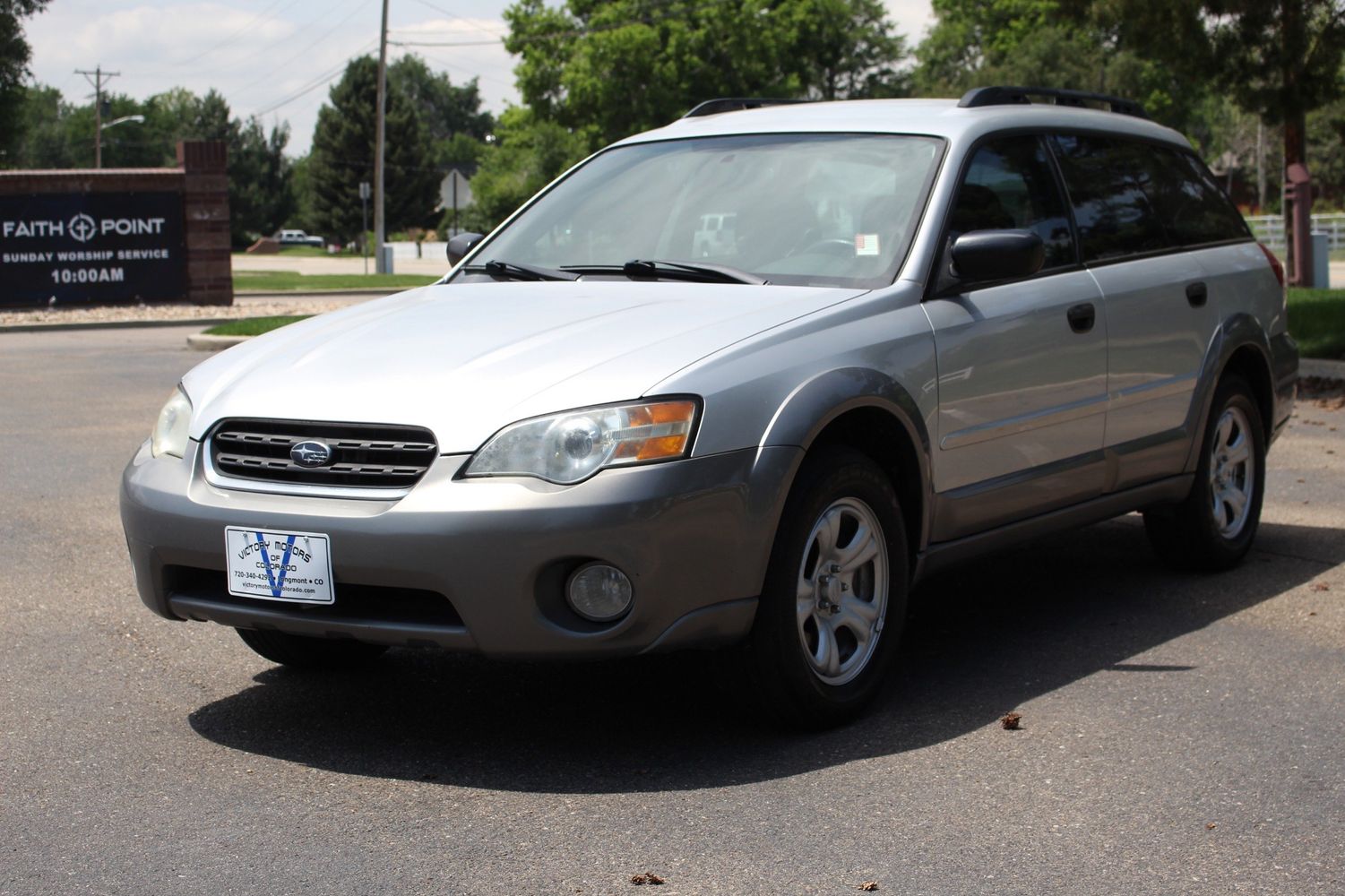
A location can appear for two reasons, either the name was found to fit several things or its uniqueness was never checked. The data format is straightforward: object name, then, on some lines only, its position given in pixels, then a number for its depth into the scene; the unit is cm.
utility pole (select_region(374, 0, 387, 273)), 4409
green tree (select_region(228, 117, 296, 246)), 10375
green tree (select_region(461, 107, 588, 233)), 7469
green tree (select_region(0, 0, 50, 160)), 5047
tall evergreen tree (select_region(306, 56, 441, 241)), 9275
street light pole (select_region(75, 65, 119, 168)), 9466
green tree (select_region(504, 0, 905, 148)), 7106
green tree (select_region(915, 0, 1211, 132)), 7050
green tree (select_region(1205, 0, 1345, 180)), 1834
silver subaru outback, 404
